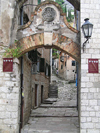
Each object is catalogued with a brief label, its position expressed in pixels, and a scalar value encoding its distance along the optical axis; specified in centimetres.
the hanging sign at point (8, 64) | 745
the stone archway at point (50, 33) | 744
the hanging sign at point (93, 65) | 706
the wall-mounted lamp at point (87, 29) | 632
